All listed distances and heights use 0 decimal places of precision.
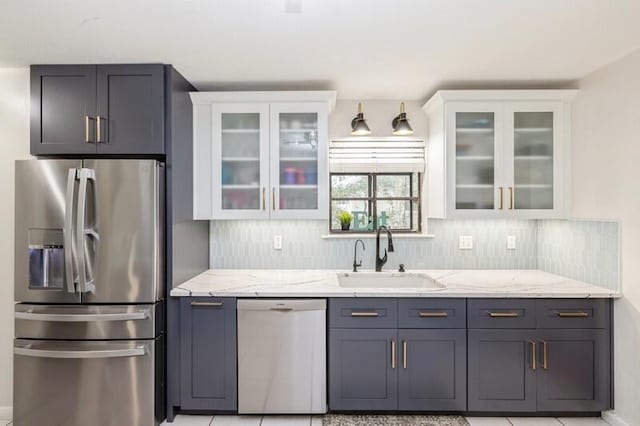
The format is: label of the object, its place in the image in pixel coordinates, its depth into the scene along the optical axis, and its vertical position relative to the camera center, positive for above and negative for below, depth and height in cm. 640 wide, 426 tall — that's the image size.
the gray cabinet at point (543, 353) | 256 -92
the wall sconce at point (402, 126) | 305 +67
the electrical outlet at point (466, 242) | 334 -26
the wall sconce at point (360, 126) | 310 +68
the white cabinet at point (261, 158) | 296 +40
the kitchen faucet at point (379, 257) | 320 -37
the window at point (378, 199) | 348 +11
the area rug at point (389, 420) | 255 -137
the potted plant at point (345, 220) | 341 -7
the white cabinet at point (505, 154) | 292 +43
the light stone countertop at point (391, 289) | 256 -51
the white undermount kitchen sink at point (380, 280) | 320 -55
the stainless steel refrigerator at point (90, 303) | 241 -57
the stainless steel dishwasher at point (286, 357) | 259 -96
